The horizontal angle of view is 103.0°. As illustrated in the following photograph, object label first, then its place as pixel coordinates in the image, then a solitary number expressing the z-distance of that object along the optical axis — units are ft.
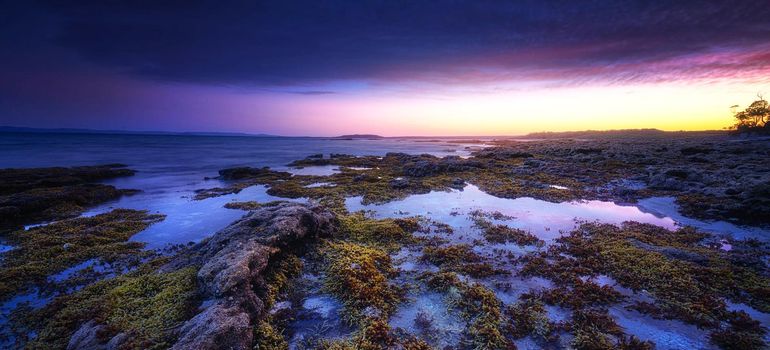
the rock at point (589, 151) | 159.12
